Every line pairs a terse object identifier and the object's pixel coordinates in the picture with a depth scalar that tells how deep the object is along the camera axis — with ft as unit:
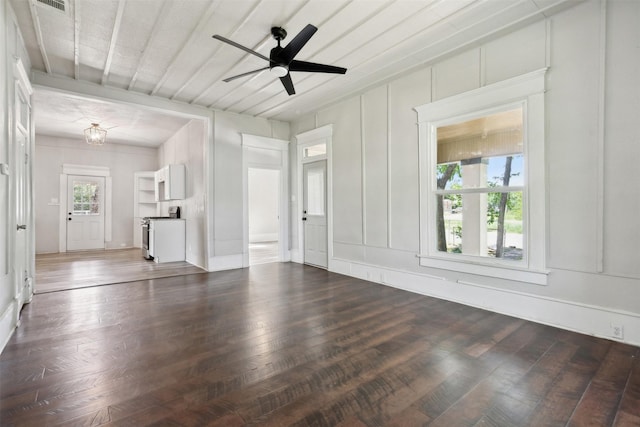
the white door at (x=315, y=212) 19.52
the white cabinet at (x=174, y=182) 22.58
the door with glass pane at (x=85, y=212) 27.32
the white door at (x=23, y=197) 10.48
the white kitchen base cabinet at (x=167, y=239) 21.39
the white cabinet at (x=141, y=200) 30.07
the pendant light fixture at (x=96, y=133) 21.42
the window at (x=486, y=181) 10.45
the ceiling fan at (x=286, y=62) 9.87
